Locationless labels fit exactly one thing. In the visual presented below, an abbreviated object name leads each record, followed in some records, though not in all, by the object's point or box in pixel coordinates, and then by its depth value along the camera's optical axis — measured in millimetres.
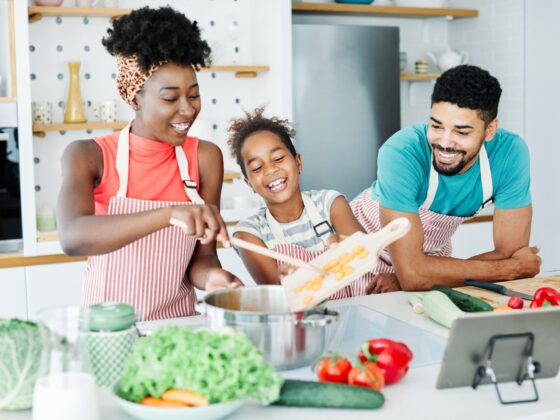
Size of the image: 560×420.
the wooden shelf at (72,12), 3797
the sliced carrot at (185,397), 1248
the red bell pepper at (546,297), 1916
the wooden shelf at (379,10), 4578
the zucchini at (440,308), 1827
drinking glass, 1204
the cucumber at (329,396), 1332
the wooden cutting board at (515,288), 2124
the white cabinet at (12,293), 3615
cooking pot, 1455
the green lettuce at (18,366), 1303
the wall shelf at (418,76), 4949
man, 2379
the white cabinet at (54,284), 3676
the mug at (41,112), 3885
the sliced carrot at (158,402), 1258
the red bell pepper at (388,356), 1452
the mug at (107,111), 4074
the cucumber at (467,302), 1926
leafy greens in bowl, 1239
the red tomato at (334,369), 1420
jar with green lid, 1424
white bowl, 1240
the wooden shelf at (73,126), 3844
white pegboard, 4109
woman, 1985
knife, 2129
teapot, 5105
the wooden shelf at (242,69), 4230
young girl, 2332
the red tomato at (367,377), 1399
